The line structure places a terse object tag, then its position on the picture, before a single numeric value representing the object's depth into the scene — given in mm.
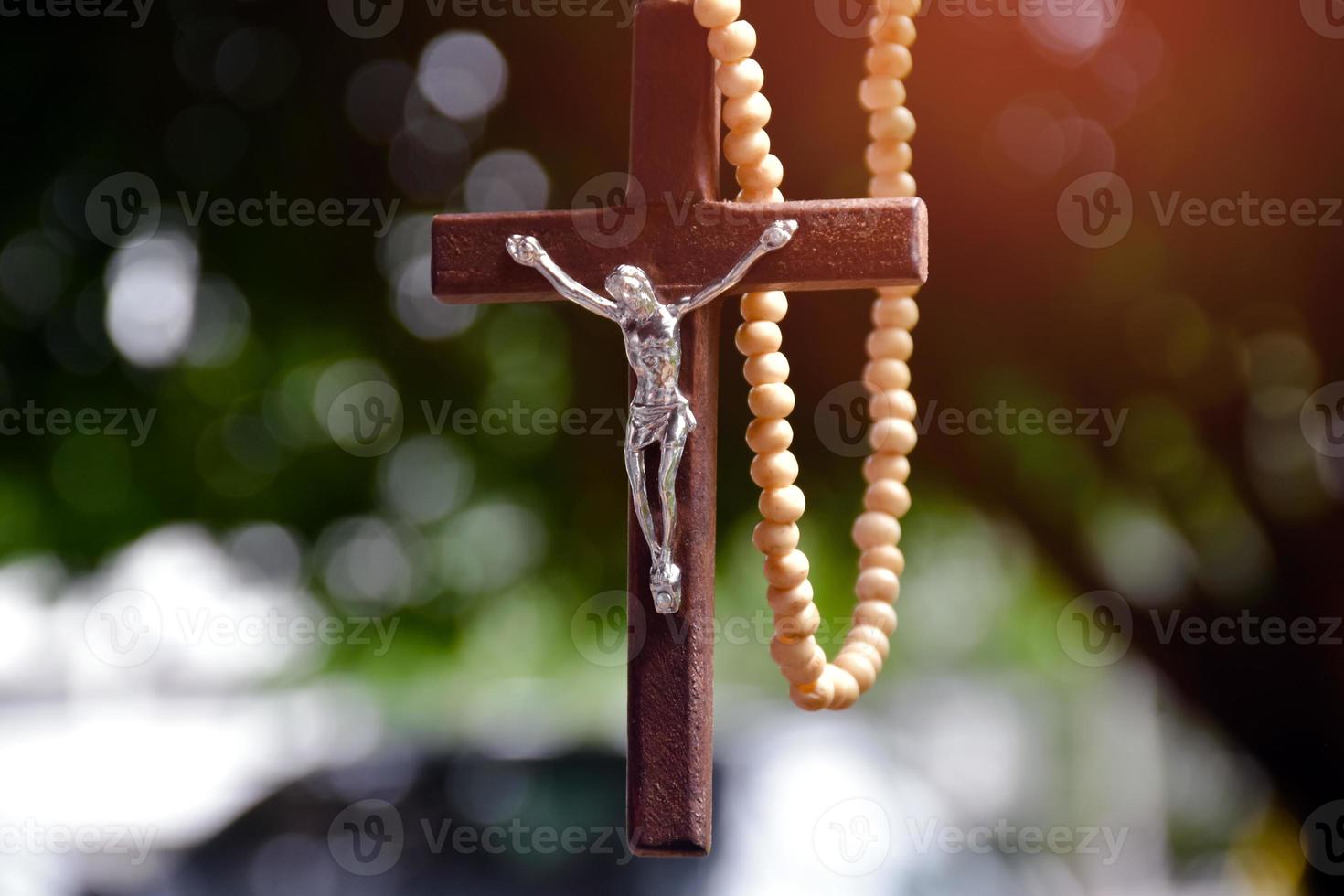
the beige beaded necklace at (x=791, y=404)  962
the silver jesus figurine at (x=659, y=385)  963
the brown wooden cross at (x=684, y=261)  963
